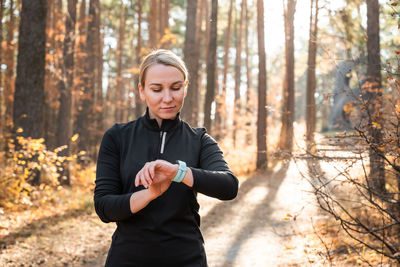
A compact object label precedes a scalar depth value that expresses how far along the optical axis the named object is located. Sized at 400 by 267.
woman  1.82
